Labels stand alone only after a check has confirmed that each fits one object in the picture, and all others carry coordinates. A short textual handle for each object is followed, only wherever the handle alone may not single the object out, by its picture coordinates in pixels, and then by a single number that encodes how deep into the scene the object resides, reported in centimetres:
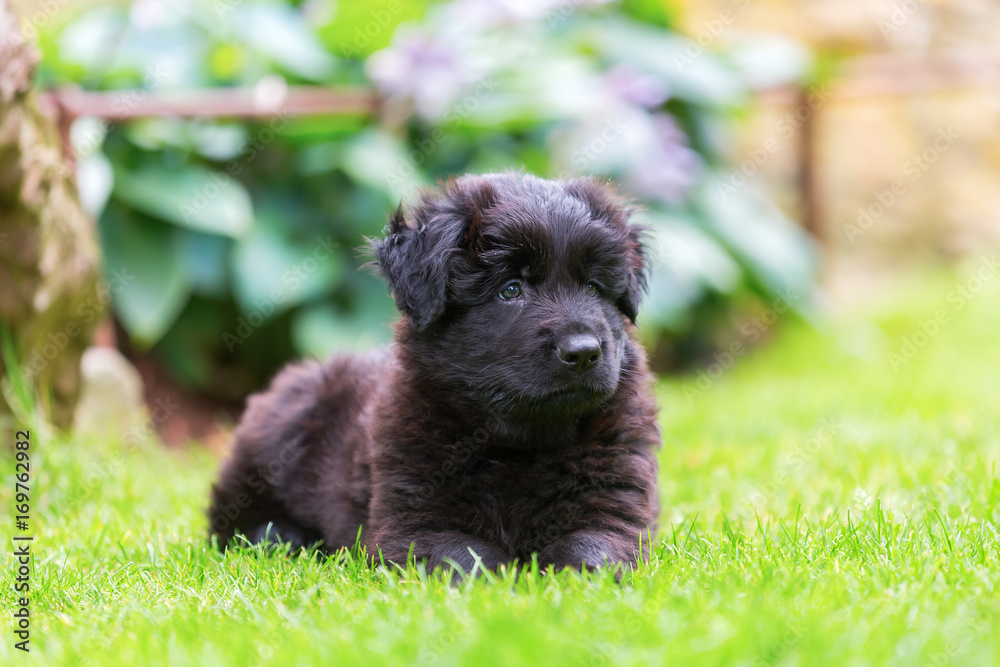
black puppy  277
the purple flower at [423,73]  654
